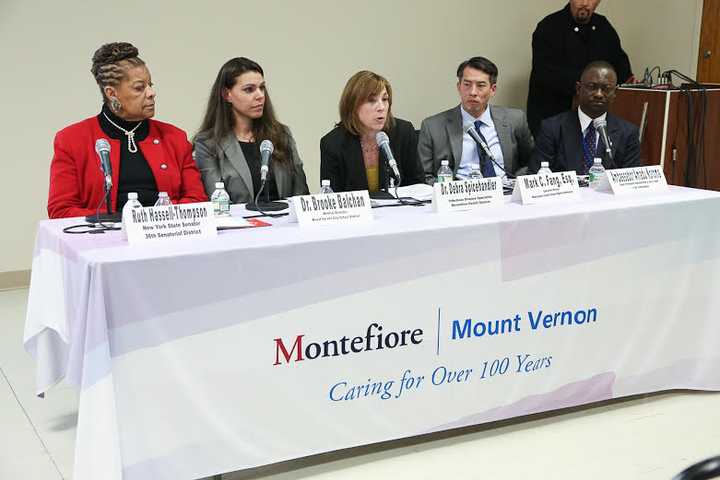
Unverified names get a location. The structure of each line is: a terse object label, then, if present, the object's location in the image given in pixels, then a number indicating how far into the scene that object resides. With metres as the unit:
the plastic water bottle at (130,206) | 2.19
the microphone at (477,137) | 3.08
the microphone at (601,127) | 3.19
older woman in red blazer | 2.86
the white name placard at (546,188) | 2.78
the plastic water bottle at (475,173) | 3.24
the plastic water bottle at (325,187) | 2.74
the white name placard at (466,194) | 2.65
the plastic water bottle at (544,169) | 2.92
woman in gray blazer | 3.22
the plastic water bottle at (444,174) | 3.21
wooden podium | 4.80
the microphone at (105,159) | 2.40
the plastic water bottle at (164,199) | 2.50
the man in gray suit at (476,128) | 3.74
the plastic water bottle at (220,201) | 2.65
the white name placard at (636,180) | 2.93
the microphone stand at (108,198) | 2.43
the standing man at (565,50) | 5.18
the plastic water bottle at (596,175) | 3.06
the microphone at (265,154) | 2.69
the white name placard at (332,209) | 2.42
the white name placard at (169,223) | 2.19
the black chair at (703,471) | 1.16
